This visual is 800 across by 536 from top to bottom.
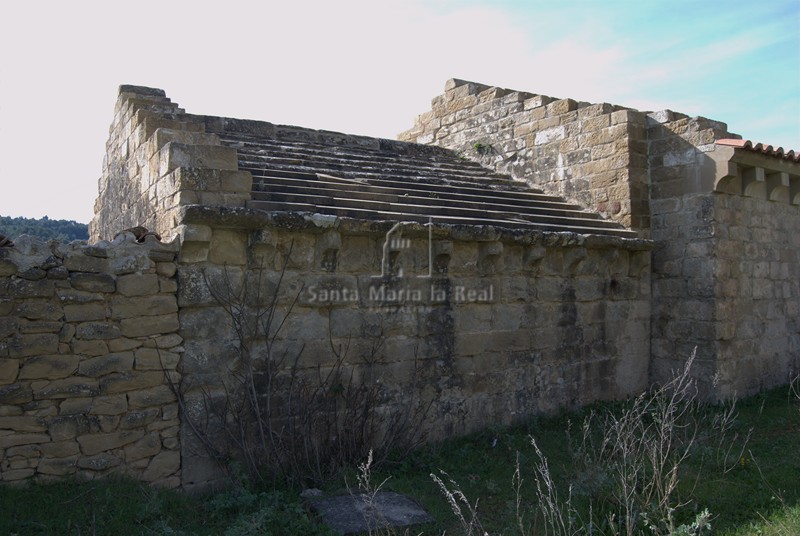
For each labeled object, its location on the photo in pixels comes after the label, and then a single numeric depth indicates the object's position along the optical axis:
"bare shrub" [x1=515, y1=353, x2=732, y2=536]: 4.15
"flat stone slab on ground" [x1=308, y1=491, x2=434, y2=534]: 4.28
